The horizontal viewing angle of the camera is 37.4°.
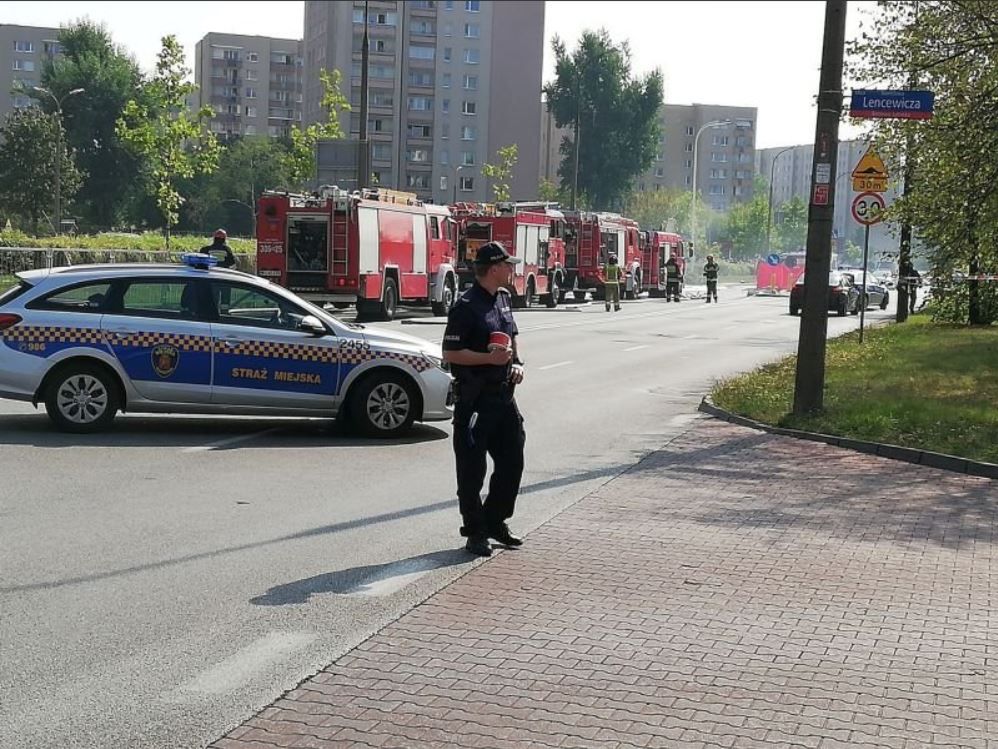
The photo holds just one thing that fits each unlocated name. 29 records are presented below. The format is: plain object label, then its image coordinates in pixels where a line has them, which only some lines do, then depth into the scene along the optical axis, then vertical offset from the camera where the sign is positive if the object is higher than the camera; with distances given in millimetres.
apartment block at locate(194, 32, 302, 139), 168875 +15908
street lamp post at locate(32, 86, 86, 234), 63719 +1002
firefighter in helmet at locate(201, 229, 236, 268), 22375 -467
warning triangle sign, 23125 +1181
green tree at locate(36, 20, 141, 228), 97438 +6673
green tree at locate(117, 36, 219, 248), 48438 +2792
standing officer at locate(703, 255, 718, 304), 55856 -1375
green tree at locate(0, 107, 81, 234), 85500 +2704
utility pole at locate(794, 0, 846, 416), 14703 +183
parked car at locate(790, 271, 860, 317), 45812 -1717
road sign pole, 26694 -246
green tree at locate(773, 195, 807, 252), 164500 +1870
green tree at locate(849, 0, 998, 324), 18484 +1476
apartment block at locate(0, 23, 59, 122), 155750 +16896
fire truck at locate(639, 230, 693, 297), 59031 -828
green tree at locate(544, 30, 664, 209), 121750 +10015
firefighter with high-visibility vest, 44688 -1509
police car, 12797 -1176
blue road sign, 15062 +1412
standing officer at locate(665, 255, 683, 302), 57062 -1653
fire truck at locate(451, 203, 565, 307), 41969 -269
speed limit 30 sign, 23884 +592
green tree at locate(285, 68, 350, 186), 54031 +3175
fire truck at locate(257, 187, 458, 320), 31125 -461
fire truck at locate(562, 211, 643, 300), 50000 -559
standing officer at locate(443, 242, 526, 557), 8234 -941
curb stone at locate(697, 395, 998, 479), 12367 -1874
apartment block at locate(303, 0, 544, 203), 125125 +11737
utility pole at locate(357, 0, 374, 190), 37000 +1956
